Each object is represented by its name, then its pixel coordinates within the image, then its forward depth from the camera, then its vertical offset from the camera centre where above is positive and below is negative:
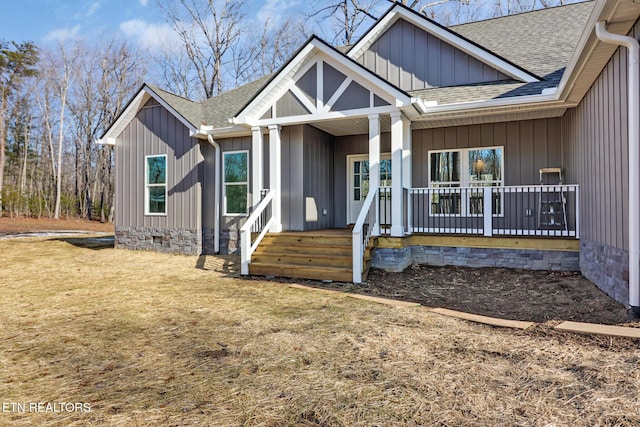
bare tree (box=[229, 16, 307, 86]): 22.83 +9.97
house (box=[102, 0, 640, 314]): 5.81 +1.30
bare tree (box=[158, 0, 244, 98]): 21.36 +10.54
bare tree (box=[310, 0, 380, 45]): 18.45 +9.72
